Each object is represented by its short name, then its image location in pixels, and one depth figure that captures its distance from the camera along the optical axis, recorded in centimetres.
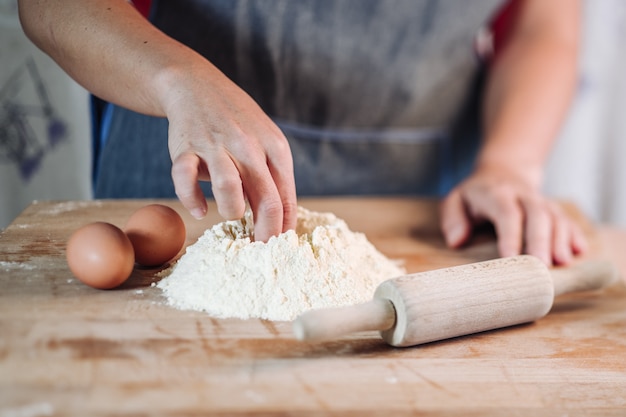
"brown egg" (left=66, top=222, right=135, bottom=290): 75
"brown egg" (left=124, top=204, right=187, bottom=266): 83
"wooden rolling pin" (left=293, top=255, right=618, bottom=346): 66
